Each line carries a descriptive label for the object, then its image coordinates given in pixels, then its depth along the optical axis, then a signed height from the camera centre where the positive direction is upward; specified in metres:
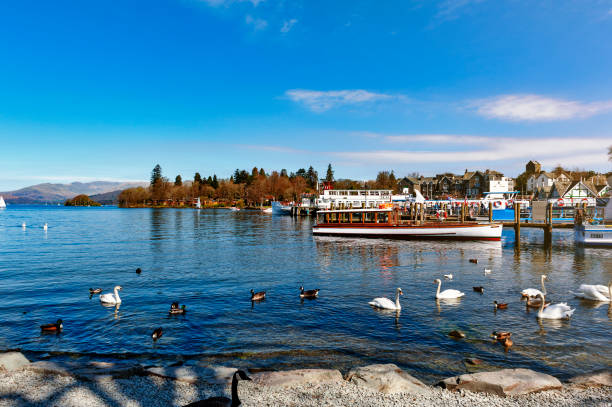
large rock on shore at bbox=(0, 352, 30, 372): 9.90 -4.31
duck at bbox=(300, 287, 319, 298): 19.02 -4.71
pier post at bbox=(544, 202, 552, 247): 41.59 -3.79
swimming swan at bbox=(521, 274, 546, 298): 17.67 -4.43
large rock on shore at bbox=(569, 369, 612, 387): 9.09 -4.50
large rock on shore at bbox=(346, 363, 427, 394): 8.77 -4.39
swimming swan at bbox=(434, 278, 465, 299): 18.31 -4.60
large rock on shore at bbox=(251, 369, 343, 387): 9.12 -4.44
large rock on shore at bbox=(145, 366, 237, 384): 9.27 -4.46
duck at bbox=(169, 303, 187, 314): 16.36 -4.72
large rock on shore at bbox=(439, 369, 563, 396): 8.70 -4.38
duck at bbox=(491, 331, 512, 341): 12.78 -4.67
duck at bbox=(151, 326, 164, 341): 13.28 -4.74
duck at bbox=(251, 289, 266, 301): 18.50 -4.69
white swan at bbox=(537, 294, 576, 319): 15.07 -4.57
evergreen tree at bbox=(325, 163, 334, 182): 191.62 +14.31
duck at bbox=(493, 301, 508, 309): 16.62 -4.69
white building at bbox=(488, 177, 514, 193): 103.50 +4.67
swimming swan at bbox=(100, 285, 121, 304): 18.12 -4.68
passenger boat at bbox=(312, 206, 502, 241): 46.81 -3.51
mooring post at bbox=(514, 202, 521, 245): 43.12 -2.36
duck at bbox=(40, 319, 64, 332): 14.17 -4.73
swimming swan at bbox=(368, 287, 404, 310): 16.59 -4.62
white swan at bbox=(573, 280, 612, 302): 17.67 -4.52
